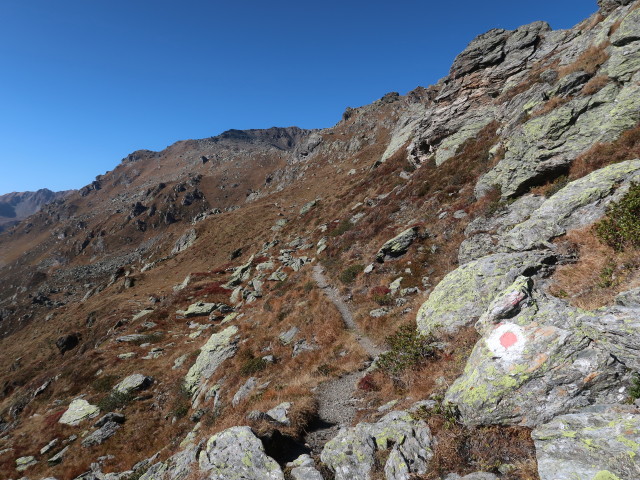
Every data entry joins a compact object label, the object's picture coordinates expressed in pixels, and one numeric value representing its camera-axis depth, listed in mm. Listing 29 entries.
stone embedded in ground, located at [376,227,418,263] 23531
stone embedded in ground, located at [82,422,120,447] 20594
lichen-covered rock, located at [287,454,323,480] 7879
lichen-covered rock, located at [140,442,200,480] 10523
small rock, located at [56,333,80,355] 50116
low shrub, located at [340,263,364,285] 25078
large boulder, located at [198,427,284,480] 8289
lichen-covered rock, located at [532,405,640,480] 4316
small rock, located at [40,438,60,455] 22078
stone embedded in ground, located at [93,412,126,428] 22250
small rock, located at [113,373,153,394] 25633
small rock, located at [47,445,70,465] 20472
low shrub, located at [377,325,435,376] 11516
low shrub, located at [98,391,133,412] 24234
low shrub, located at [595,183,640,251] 9672
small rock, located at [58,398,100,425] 24594
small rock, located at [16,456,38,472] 20922
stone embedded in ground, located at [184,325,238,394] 22688
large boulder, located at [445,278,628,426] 5793
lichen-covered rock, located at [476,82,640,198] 16969
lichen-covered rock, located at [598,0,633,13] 28359
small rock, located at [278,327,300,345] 21106
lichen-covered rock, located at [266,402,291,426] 10625
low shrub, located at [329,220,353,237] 39938
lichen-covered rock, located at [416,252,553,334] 11750
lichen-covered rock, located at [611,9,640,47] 20141
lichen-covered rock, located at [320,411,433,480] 6715
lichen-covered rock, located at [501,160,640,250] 12406
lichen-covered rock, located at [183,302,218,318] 40656
